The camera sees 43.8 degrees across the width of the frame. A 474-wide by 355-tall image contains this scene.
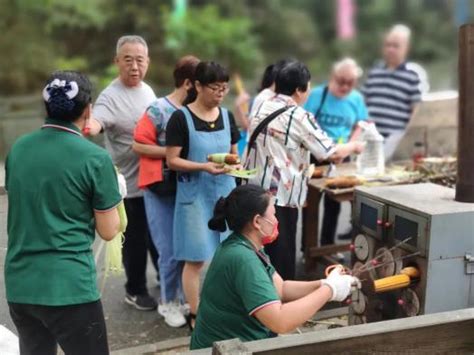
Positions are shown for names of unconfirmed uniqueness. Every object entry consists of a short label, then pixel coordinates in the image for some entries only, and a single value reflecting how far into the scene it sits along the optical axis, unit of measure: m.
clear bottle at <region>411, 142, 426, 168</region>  4.52
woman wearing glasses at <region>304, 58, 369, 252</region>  4.56
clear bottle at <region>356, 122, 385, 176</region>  4.19
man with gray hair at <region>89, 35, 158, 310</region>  3.45
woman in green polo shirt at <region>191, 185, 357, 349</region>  2.07
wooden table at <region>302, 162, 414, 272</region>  4.35
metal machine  2.67
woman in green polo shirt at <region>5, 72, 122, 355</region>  1.99
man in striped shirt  5.22
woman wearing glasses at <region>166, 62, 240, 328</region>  3.12
